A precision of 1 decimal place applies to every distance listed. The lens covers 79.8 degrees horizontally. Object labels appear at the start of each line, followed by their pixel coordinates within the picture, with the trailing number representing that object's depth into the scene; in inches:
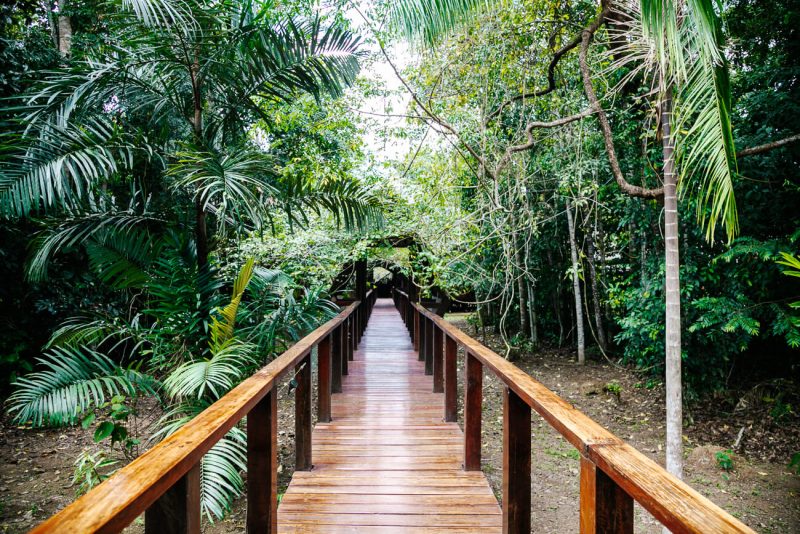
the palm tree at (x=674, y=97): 99.9
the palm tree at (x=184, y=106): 117.0
